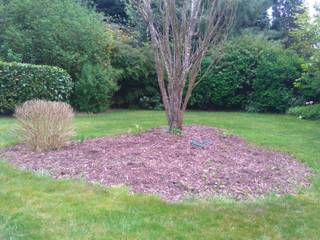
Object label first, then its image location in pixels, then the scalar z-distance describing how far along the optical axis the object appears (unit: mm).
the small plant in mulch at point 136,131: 5249
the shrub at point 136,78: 10743
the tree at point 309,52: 9152
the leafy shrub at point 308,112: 9081
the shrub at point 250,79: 10501
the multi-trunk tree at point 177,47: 5118
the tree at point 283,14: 17798
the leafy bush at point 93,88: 9516
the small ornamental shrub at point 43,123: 4331
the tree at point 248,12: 14298
